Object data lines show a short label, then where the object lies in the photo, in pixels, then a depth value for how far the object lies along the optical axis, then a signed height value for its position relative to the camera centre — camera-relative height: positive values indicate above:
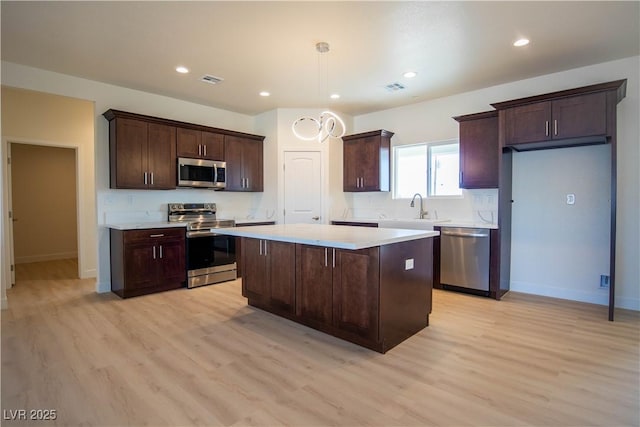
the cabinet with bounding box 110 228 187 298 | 4.15 -0.70
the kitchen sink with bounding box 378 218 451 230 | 4.67 -0.26
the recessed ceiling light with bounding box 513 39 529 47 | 3.23 +1.59
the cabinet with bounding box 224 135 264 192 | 5.53 +0.74
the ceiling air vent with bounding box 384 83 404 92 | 4.51 +1.64
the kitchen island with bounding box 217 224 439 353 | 2.64 -0.66
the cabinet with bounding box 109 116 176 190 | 4.36 +0.72
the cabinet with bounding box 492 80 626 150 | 3.38 +0.95
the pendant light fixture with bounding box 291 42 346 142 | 5.69 +1.33
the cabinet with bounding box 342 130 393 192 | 5.52 +0.76
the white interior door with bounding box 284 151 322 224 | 5.76 +0.33
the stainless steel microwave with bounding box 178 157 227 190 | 4.93 +0.51
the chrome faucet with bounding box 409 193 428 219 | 5.28 -0.05
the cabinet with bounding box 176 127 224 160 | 4.94 +0.96
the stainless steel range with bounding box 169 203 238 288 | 4.70 -0.61
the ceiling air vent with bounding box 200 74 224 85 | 4.24 +1.66
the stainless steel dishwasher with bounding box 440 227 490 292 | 4.16 -0.68
